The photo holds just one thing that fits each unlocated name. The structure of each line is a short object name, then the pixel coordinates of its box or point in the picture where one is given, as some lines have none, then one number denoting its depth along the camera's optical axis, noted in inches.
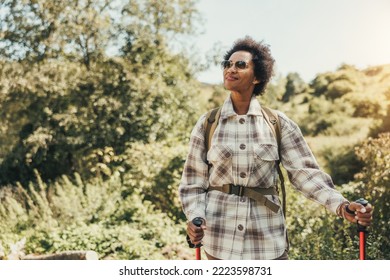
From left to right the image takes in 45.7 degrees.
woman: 78.8
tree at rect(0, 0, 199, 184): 232.2
